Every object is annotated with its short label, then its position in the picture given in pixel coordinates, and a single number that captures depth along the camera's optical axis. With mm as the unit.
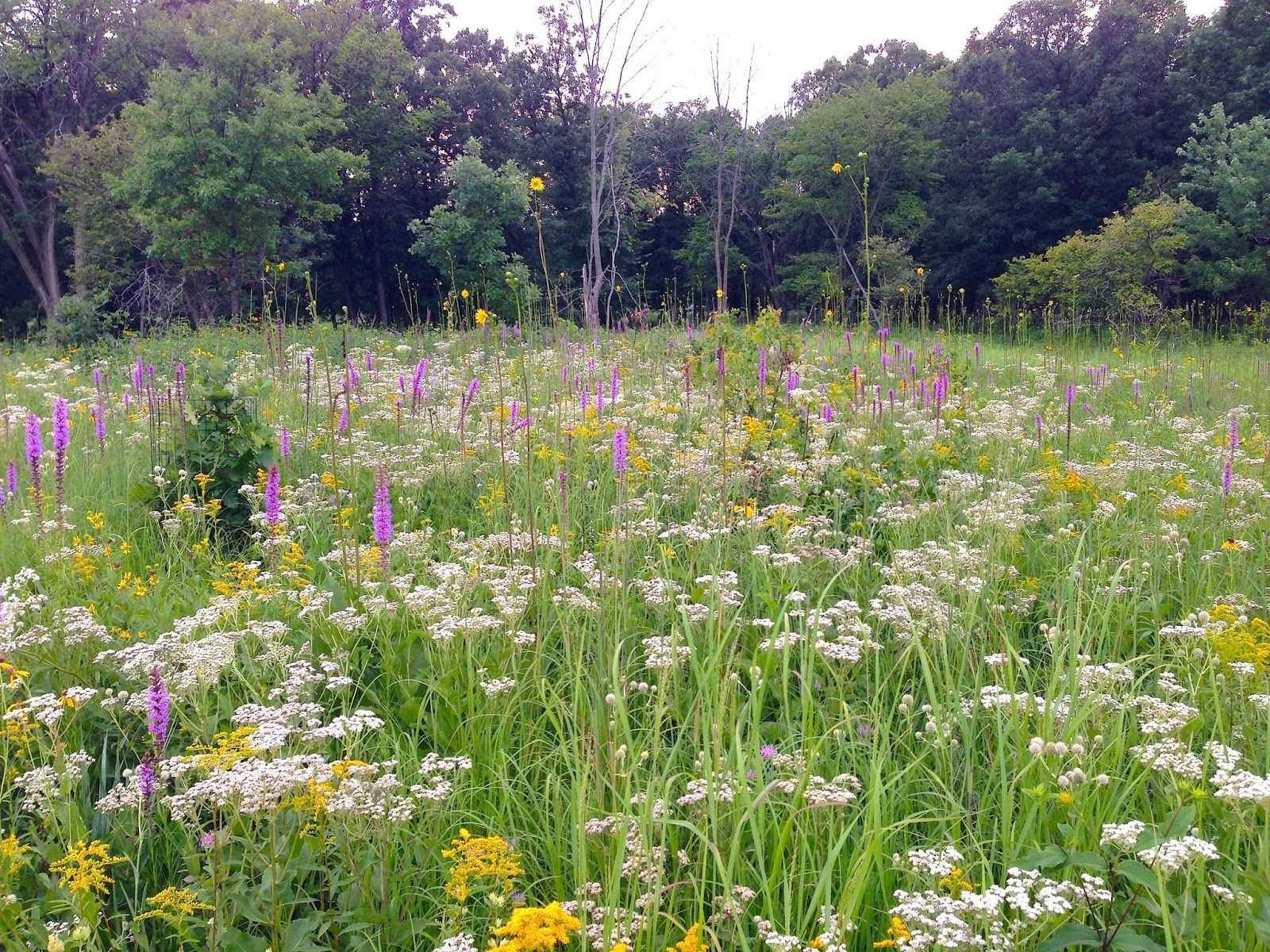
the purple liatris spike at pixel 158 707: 1722
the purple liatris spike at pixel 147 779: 1698
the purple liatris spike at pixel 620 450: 2674
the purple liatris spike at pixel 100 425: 4199
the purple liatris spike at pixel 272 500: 2975
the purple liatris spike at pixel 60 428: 2969
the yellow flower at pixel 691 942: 1199
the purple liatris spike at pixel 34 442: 3139
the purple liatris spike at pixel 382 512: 2656
